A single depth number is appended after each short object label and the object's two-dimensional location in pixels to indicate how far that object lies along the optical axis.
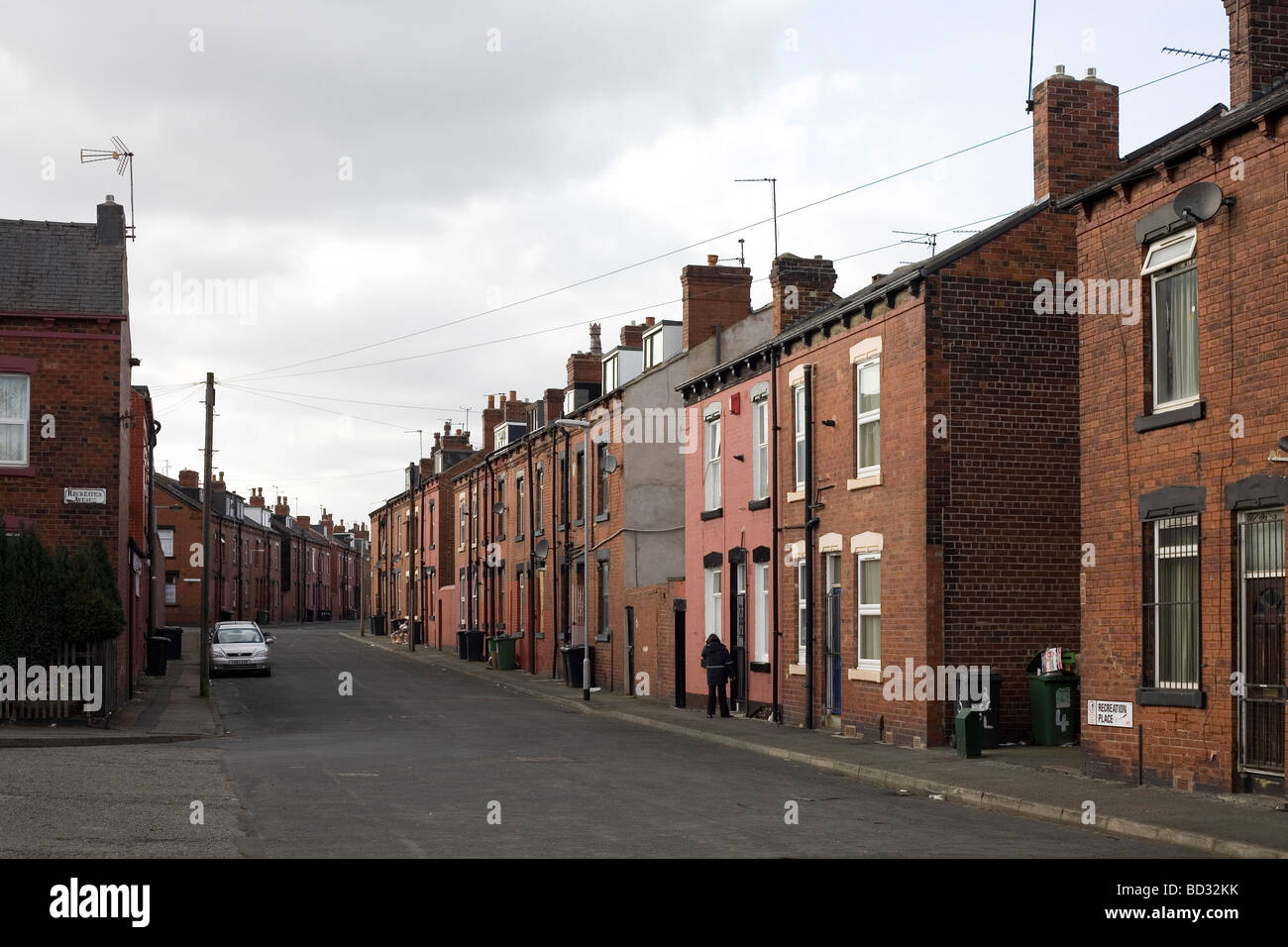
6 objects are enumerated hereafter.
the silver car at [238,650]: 43.09
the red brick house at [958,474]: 22.00
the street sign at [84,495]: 27.56
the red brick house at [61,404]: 27.44
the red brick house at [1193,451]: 15.02
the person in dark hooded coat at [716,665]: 29.05
